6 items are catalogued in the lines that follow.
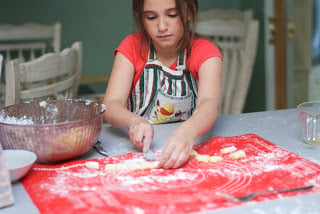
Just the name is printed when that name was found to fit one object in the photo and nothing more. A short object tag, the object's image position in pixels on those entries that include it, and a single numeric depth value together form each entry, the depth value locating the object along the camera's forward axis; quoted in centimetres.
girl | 139
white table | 80
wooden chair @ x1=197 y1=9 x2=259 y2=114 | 275
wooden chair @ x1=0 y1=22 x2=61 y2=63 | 308
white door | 307
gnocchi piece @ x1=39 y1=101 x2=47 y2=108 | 124
